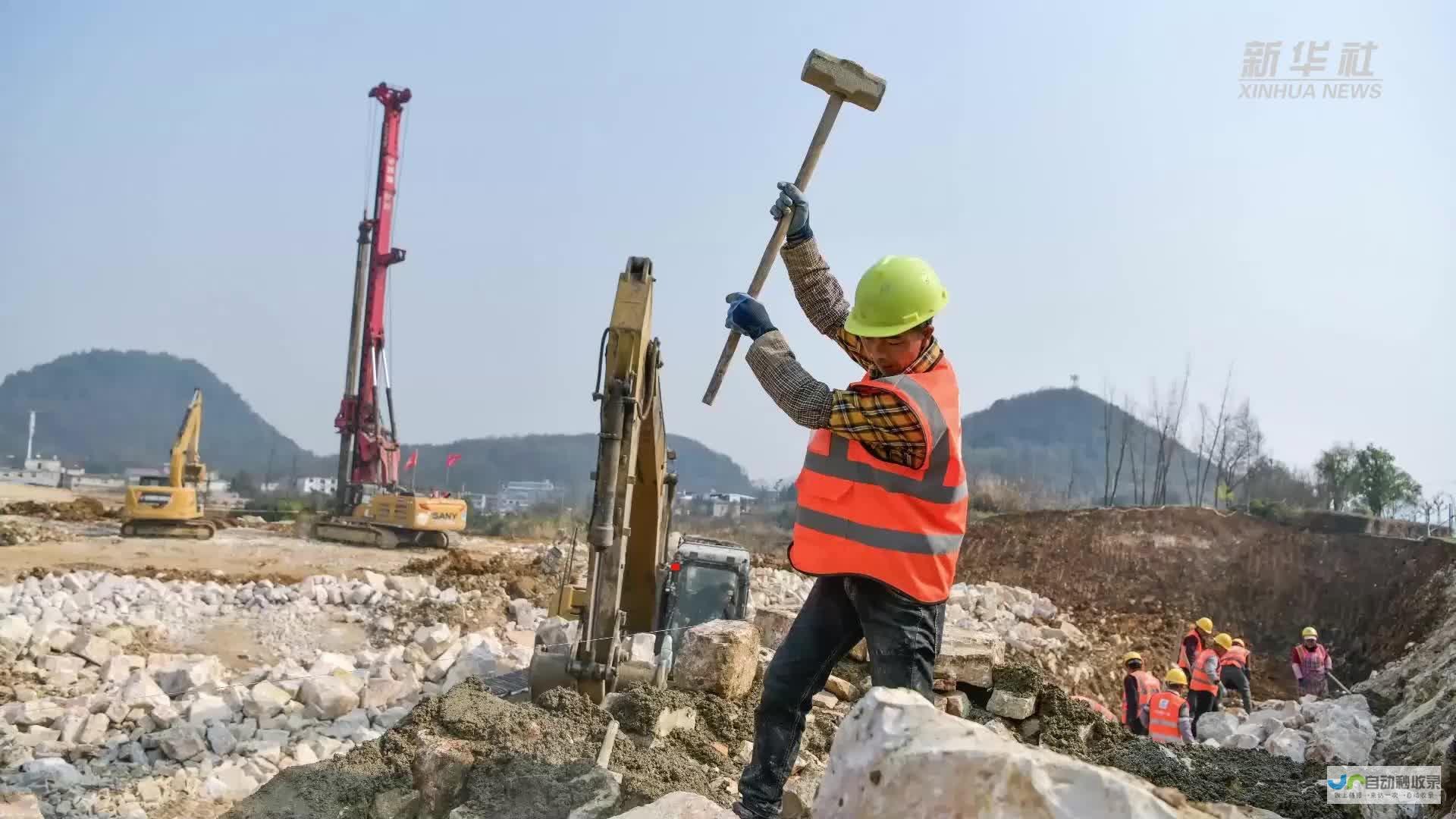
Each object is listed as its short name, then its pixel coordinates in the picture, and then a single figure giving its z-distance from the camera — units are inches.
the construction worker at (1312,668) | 513.0
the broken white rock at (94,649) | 318.7
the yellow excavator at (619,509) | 197.0
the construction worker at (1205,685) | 420.2
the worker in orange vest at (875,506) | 108.3
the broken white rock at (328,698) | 241.4
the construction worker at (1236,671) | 462.5
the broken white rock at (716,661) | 192.5
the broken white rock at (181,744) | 215.0
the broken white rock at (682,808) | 105.6
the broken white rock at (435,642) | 339.0
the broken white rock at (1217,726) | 356.2
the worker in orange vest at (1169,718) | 326.0
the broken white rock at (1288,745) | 273.0
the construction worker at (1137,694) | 356.2
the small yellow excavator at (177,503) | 697.6
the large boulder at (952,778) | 67.2
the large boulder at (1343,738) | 237.1
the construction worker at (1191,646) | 470.6
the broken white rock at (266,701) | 235.8
